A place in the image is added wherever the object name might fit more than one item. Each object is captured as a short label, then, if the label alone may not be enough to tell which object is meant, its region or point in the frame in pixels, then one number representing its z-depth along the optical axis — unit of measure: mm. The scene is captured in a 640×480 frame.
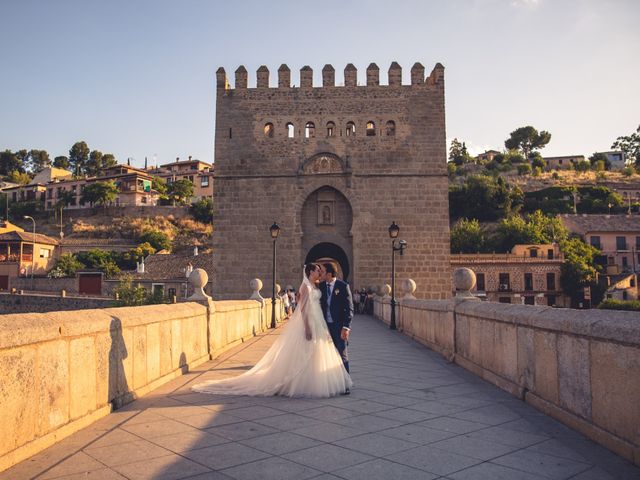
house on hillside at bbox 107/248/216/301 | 49031
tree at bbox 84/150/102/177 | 124438
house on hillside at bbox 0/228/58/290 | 58344
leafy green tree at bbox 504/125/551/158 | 131500
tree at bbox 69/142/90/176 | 126500
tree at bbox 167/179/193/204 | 92625
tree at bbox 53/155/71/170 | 126744
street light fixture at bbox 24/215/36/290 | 60281
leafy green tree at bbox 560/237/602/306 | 50719
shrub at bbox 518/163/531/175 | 108688
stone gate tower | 25562
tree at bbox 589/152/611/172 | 122125
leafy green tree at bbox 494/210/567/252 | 61500
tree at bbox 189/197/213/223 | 83750
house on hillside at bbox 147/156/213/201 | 103250
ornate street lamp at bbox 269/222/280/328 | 18312
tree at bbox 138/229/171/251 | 72375
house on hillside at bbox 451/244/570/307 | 49469
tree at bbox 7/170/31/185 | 119750
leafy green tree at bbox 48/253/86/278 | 60062
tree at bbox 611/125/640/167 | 119312
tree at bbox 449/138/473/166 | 118812
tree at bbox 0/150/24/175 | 131000
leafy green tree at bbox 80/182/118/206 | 85562
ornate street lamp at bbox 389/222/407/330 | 16359
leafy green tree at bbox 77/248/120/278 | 60438
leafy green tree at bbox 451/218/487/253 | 62000
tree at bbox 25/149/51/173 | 134625
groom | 6738
